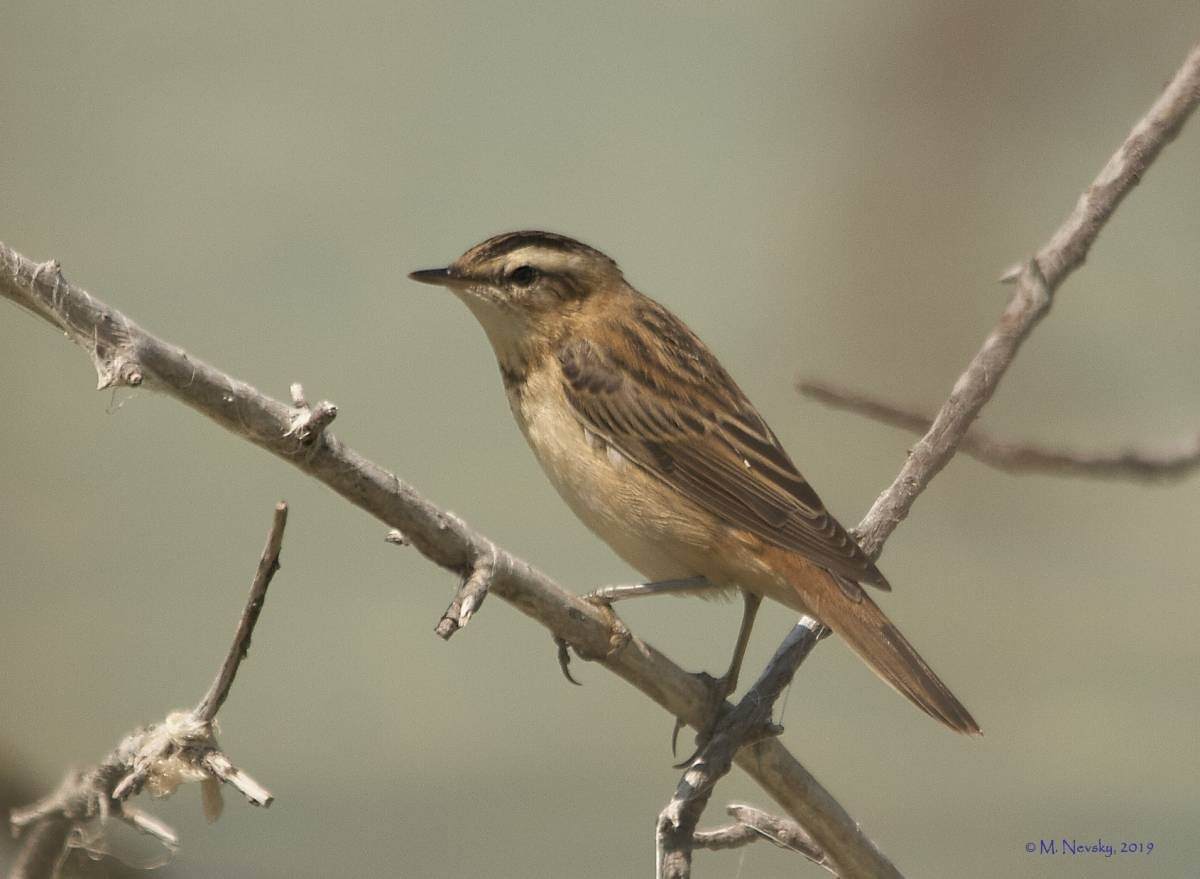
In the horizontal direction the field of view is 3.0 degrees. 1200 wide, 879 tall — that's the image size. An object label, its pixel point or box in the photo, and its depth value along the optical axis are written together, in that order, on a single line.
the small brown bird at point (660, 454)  3.61
